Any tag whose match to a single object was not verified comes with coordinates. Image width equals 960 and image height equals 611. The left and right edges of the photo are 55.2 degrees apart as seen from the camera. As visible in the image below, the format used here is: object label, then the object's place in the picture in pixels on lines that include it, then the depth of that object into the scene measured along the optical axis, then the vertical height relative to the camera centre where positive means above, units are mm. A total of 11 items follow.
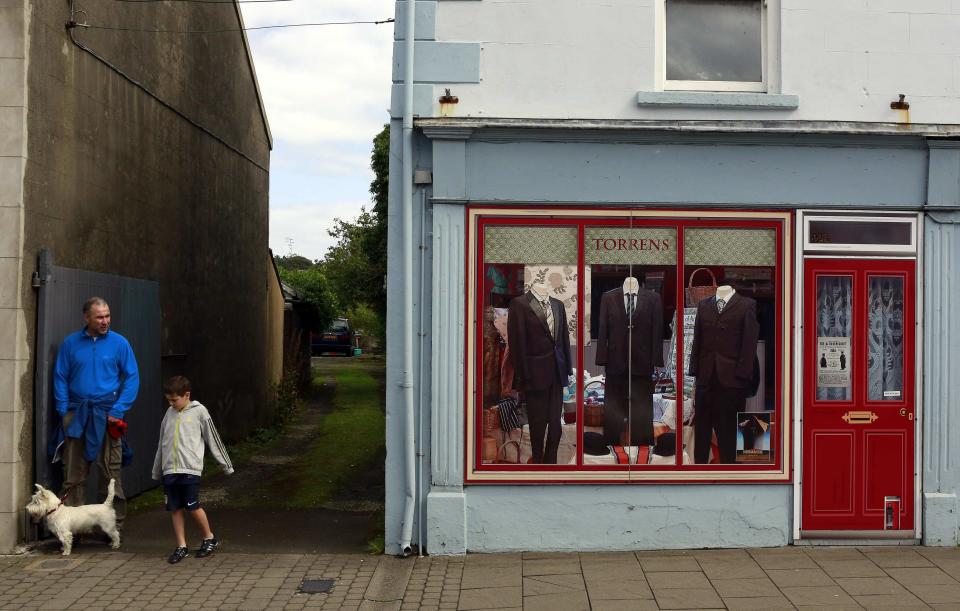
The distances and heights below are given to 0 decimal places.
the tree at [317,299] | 27031 +462
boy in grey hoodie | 7312 -1120
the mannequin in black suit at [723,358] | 7695 -341
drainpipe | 7434 +226
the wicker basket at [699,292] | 7719 +213
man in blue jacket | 7668 -686
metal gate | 7559 -218
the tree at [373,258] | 24938 +1825
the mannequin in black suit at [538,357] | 7652 -342
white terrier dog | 7305 -1638
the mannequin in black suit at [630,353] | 7672 -303
